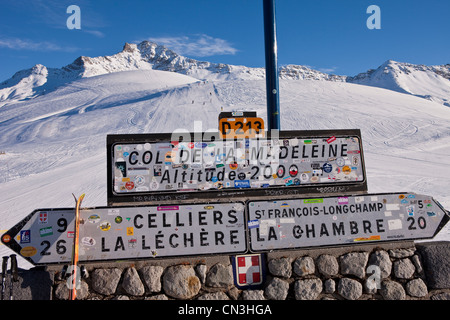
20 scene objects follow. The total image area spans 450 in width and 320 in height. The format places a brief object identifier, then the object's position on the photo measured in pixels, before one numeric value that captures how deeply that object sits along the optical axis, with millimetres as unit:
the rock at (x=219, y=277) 3514
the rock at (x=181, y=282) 3439
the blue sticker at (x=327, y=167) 4055
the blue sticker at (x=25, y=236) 3432
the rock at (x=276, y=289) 3557
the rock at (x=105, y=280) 3408
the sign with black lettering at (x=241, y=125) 4289
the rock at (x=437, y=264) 3717
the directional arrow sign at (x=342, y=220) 3748
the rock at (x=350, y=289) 3611
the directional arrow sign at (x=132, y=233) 3461
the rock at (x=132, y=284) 3412
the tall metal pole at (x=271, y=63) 4609
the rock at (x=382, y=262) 3701
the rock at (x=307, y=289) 3564
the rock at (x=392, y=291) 3650
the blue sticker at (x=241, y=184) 3873
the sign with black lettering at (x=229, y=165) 3750
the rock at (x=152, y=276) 3435
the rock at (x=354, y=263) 3670
